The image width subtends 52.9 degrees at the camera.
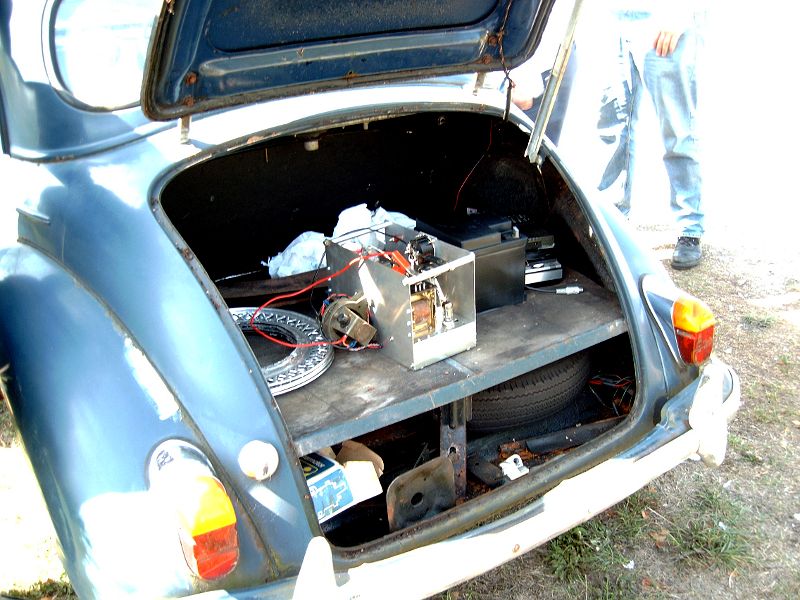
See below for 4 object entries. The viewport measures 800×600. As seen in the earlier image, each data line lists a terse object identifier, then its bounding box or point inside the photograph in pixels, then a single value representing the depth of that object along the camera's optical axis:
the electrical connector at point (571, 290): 2.87
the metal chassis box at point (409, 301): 2.37
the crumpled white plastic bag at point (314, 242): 2.97
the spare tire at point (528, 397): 2.70
